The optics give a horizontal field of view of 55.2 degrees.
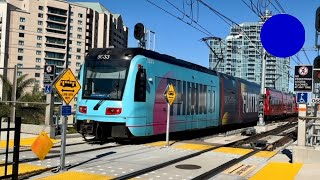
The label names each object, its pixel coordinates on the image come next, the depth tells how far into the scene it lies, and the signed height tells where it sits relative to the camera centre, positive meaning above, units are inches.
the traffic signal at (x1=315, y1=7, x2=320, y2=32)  270.7 +75.1
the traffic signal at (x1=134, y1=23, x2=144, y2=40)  530.6 +127.4
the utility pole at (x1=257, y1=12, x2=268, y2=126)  733.8 +26.3
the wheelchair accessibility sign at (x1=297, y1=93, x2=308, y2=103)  331.0 +8.1
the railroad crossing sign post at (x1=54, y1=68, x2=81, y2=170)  267.4 +11.3
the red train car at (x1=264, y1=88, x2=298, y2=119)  1126.5 +7.1
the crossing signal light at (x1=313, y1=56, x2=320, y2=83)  366.1 +42.7
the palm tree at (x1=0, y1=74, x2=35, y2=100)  838.7 +44.6
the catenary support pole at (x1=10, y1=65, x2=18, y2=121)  509.7 +10.4
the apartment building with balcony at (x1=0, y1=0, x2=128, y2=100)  3127.5 +776.5
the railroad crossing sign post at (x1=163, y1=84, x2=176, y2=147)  418.1 +11.9
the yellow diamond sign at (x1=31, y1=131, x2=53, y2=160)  273.0 -38.4
